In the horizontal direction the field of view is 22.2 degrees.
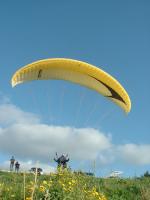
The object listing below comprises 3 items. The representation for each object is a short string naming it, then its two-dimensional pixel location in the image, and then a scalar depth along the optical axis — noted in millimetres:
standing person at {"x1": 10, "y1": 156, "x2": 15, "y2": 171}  27011
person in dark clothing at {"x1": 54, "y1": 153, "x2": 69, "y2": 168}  19523
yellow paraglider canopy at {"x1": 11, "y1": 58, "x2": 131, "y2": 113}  14187
